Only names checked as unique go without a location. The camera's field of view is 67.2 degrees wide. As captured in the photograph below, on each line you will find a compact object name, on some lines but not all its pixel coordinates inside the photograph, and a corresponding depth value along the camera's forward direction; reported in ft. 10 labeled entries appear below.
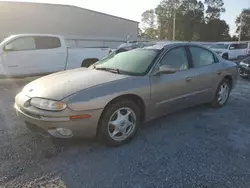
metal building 55.04
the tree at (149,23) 188.60
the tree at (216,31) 162.29
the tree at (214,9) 176.13
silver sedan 7.77
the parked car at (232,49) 49.01
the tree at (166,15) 171.44
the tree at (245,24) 167.39
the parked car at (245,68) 24.44
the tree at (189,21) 162.94
